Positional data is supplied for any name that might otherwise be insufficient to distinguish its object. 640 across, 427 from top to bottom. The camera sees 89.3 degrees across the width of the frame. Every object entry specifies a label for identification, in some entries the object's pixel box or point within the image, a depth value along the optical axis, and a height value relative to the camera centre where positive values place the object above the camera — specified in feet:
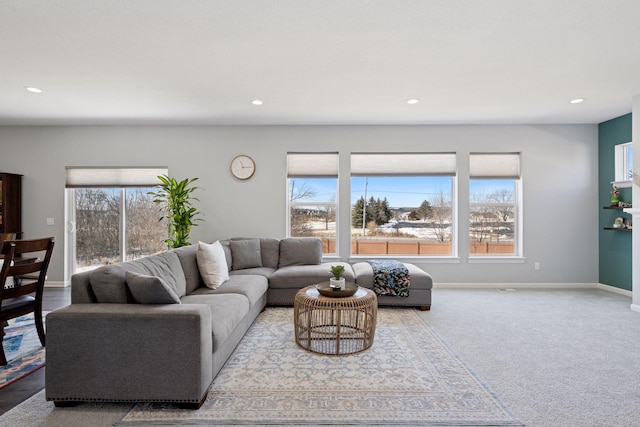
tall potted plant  15.14 +0.09
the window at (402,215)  17.01 -0.08
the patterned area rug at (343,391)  6.10 -3.82
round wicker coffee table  8.83 -3.28
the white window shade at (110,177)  16.79 +1.94
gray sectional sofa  6.25 -2.54
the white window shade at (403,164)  16.67 +2.56
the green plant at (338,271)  9.87 -1.75
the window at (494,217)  16.90 -0.20
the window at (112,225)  17.16 -0.58
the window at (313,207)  17.02 +0.35
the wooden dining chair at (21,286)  7.72 -1.89
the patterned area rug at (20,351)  7.79 -3.79
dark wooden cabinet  15.52 +0.55
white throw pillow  10.72 -1.77
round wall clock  16.62 +2.41
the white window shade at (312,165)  16.79 +2.53
